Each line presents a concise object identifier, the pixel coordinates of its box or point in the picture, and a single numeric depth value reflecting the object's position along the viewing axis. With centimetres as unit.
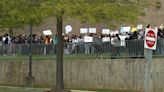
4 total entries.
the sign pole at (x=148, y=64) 1921
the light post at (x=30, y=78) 3353
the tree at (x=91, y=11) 2377
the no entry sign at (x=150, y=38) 1981
